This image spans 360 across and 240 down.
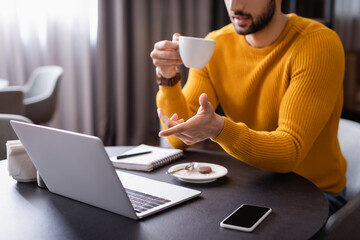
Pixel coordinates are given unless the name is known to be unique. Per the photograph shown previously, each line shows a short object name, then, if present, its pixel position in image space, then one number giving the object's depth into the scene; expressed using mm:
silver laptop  801
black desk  788
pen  1242
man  1138
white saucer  1052
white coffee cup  1092
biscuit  1100
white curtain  3465
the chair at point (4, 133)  1431
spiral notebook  1171
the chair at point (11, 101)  2219
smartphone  805
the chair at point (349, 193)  880
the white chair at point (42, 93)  2971
